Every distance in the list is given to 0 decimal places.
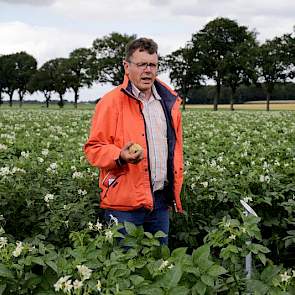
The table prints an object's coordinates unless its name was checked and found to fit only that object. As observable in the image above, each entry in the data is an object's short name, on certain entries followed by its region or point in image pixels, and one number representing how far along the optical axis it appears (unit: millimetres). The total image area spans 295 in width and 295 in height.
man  3945
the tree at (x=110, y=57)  84125
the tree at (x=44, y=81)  96688
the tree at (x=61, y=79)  95188
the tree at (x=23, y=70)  105688
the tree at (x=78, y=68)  90650
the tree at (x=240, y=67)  71562
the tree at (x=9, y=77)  105250
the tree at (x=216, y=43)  74688
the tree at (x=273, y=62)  70750
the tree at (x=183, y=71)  75875
